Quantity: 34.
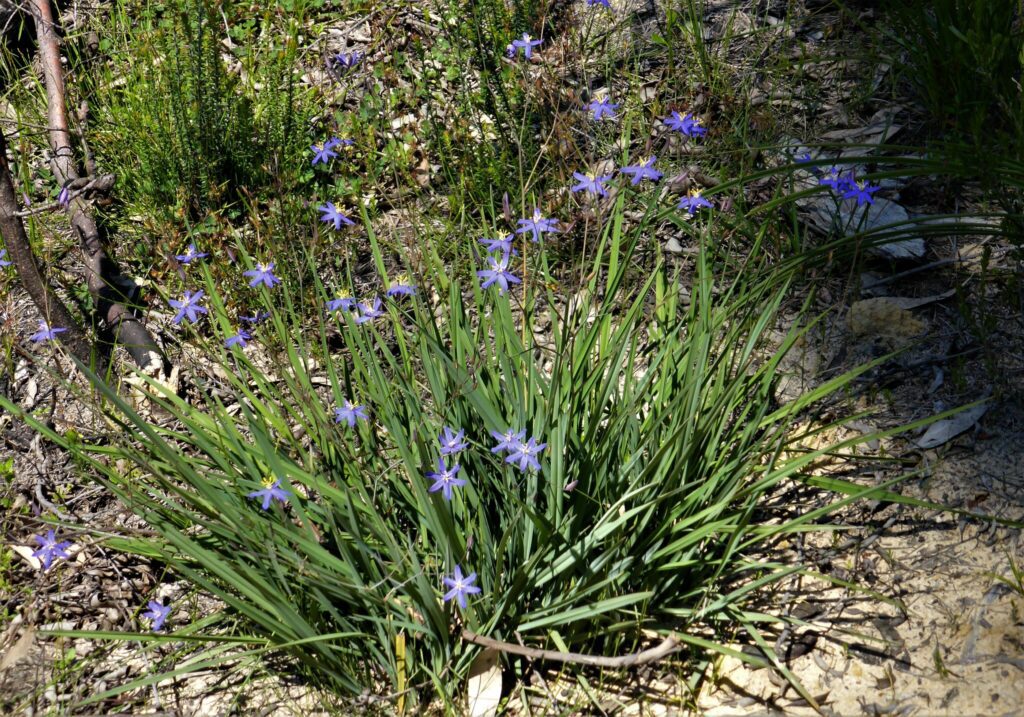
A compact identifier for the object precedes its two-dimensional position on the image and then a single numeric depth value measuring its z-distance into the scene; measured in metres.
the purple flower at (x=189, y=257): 2.68
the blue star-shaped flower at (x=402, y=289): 2.27
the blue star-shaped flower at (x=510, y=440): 2.05
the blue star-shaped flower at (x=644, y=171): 2.43
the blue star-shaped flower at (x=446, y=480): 1.97
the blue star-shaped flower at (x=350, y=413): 2.25
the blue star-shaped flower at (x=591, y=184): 2.39
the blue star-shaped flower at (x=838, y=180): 2.68
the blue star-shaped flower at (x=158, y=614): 2.24
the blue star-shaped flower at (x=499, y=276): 2.28
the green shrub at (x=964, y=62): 2.71
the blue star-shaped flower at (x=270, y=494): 1.99
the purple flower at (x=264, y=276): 2.57
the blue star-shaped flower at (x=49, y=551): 2.32
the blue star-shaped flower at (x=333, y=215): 2.73
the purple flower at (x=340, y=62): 3.84
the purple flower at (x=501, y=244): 2.37
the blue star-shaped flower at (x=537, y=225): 2.41
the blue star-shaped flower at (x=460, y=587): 1.92
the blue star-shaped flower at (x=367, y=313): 2.37
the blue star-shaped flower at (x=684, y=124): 2.64
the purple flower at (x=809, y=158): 3.05
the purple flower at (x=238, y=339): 2.41
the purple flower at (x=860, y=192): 2.62
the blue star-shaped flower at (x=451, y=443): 2.02
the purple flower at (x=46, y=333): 2.54
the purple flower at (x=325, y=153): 3.09
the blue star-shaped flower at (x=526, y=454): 2.00
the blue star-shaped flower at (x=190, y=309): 2.50
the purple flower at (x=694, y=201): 2.54
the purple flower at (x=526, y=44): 2.94
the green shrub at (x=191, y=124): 3.45
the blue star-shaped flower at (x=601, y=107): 2.83
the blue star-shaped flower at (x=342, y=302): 2.42
